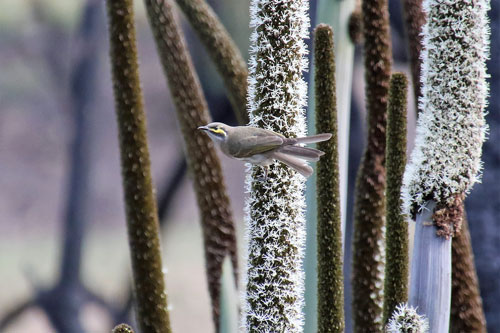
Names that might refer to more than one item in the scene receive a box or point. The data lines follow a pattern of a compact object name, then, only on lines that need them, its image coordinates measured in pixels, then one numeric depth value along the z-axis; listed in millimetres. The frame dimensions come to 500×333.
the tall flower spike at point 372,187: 9285
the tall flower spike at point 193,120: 9337
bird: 8874
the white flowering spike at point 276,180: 8899
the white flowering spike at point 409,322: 8919
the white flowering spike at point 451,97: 8909
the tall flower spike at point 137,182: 9166
